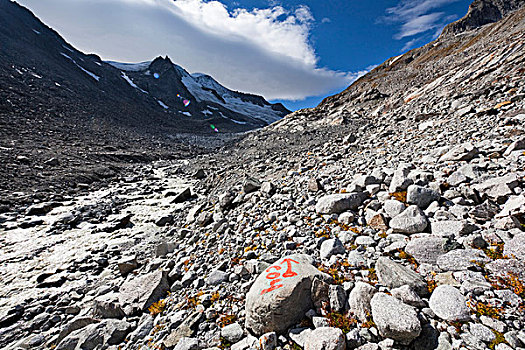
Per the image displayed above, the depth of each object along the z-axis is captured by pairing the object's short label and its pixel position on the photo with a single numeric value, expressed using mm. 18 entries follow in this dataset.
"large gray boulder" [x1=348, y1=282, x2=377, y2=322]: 2846
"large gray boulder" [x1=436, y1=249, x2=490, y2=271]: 3059
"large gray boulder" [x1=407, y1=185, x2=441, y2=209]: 4594
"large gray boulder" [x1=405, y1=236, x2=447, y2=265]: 3414
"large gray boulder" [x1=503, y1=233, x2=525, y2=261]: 2900
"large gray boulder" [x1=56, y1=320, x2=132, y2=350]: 4082
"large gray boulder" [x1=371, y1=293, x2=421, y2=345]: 2404
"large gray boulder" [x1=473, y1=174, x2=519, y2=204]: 3945
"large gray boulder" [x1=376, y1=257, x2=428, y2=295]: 2947
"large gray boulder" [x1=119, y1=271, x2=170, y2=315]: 4781
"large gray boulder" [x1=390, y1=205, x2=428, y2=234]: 4086
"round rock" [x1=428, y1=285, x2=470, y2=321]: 2461
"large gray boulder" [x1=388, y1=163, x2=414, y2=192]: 5297
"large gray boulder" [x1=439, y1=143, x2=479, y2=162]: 5648
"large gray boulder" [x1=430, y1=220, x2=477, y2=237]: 3551
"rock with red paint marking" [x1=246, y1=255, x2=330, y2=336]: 3105
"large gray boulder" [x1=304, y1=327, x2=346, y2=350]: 2514
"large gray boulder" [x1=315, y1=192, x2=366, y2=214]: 5359
